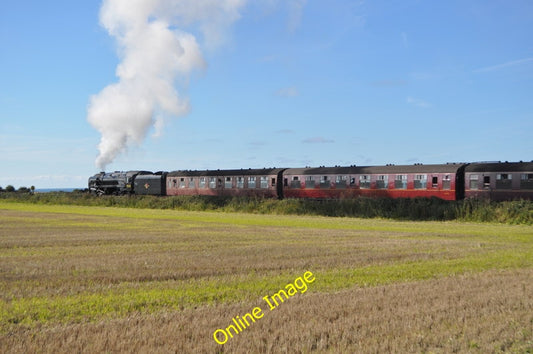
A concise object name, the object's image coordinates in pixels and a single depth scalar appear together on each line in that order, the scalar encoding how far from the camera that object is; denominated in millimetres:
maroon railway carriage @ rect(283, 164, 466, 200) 41719
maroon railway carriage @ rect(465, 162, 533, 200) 37375
